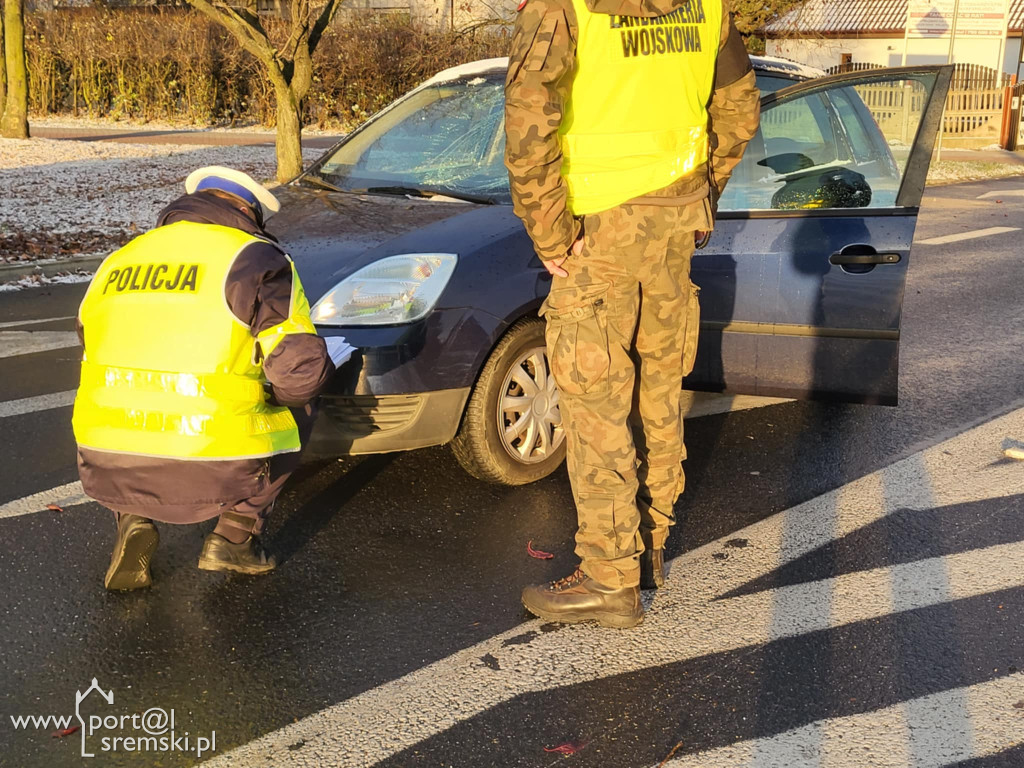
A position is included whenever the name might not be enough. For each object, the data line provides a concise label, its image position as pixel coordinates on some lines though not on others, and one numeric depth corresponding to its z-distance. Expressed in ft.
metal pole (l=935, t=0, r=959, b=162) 68.50
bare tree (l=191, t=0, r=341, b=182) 44.47
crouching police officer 11.08
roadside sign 71.41
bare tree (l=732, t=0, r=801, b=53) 72.64
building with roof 161.58
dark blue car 13.84
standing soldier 10.28
